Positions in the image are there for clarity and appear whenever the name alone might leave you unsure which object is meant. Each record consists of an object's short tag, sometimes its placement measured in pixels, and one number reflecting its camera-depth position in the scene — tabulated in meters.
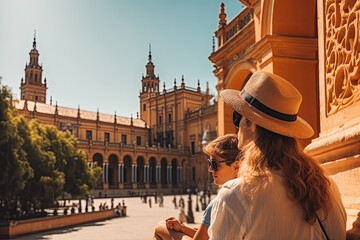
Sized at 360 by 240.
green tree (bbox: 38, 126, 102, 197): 25.60
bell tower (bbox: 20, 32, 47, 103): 70.94
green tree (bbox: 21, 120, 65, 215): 21.72
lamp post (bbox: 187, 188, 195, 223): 21.22
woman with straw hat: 1.56
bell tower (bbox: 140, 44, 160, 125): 69.88
